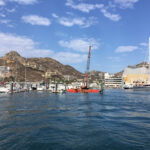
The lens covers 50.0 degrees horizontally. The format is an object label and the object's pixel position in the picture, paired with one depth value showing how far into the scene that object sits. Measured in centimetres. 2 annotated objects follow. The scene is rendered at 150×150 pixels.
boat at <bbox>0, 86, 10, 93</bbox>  11719
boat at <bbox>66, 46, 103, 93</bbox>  12374
